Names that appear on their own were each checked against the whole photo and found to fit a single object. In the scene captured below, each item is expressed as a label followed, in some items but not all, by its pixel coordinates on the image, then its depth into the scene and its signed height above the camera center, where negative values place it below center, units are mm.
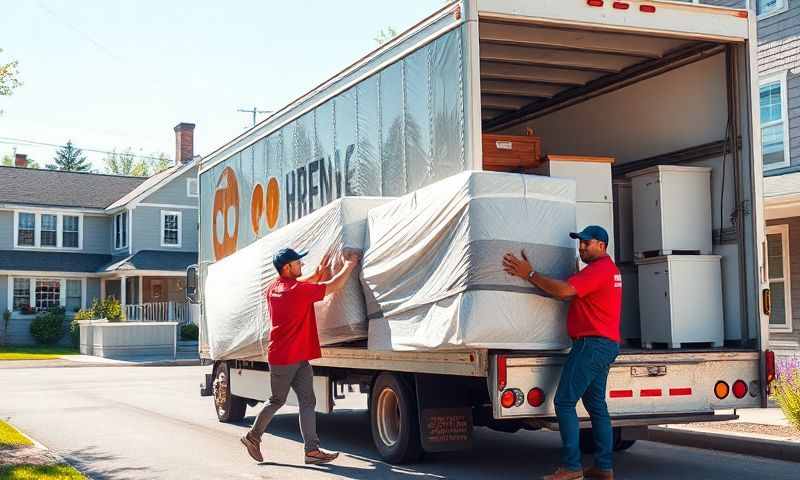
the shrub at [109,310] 35969 +43
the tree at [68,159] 95750 +14536
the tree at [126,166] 93000 +13469
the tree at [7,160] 85438 +12941
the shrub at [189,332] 40594 -916
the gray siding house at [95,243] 42938 +3050
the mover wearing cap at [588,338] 7609 -261
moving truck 8266 +1641
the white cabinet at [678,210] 9242 +849
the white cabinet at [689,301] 8938 +10
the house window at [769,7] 19455 +5745
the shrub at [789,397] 10148 -983
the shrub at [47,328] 41656 -658
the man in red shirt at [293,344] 9336 -334
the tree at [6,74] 16031 +3801
